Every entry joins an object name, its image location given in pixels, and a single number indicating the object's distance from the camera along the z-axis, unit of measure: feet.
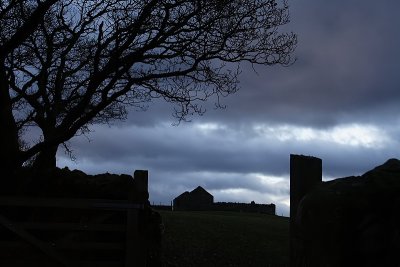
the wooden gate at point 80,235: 32.60
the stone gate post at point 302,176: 15.67
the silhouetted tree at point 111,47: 42.19
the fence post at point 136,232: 32.50
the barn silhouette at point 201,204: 142.51
